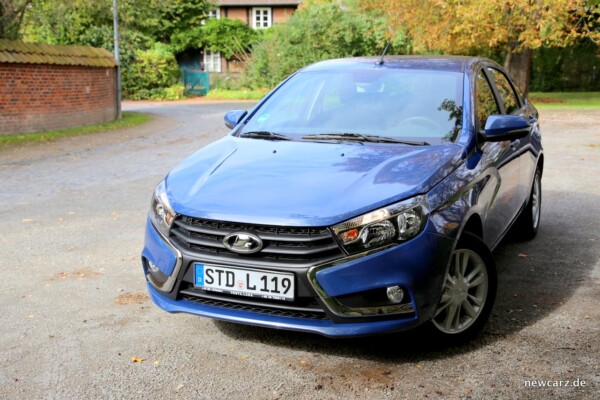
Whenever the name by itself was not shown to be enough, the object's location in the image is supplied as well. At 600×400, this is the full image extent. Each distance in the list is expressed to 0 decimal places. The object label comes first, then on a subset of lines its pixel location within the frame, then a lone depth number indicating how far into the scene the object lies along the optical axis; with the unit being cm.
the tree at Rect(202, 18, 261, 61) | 4822
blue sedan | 361
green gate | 4257
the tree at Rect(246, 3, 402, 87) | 3662
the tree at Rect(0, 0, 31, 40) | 1798
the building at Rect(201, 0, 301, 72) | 5706
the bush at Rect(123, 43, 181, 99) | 3631
